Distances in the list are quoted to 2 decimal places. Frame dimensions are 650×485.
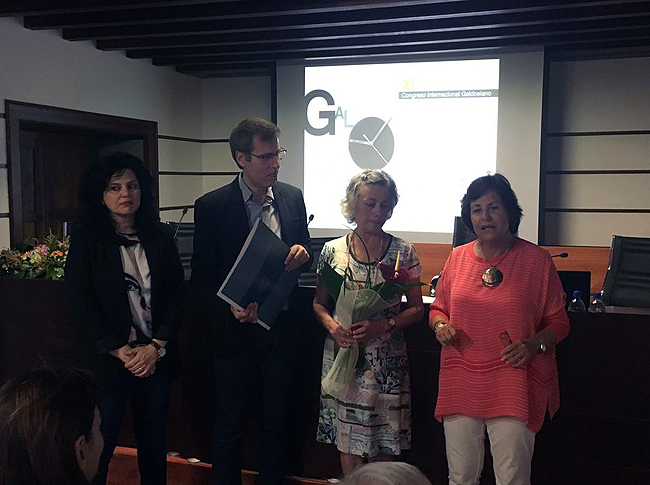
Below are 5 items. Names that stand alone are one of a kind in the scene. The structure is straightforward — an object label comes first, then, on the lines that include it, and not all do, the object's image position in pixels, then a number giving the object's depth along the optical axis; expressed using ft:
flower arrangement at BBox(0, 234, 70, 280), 10.21
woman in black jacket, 7.30
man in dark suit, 7.66
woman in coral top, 6.44
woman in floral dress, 7.22
